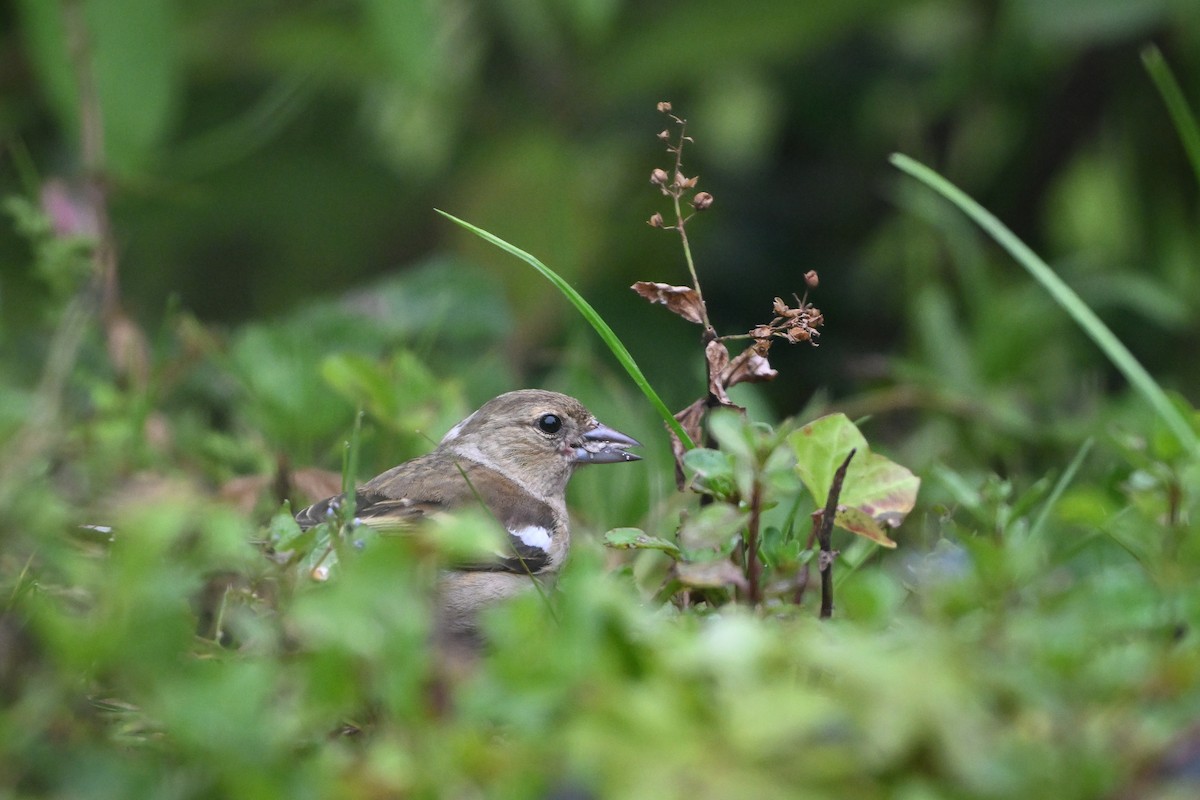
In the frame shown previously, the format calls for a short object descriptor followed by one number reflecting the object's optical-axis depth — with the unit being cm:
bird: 640
